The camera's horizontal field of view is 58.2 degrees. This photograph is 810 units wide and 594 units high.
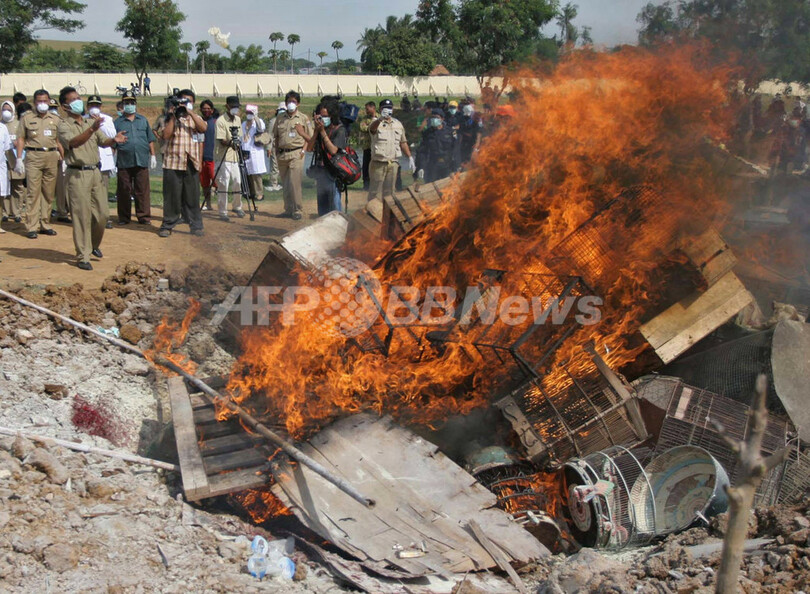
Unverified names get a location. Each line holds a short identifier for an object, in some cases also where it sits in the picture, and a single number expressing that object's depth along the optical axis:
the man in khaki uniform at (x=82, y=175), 8.90
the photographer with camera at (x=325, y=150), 11.58
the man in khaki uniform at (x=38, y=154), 10.26
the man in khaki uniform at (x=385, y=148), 12.31
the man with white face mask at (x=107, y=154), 11.12
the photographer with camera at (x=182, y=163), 10.88
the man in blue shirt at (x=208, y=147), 12.56
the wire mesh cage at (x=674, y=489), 5.48
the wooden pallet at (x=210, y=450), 5.61
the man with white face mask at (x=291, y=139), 12.41
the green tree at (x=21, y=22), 30.95
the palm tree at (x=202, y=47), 62.09
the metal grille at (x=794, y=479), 5.66
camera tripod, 12.73
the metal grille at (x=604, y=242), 6.68
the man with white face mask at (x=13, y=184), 10.95
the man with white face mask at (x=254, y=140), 13.36
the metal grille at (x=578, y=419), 6.11
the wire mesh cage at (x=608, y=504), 5.39
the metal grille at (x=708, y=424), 5.90
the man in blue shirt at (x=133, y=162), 11.47
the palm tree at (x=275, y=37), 72.52
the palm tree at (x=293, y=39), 77.81
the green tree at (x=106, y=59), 57.22
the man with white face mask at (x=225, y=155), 12.72
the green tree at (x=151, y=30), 38.09
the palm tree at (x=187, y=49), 50.20
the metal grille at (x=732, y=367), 6.51
